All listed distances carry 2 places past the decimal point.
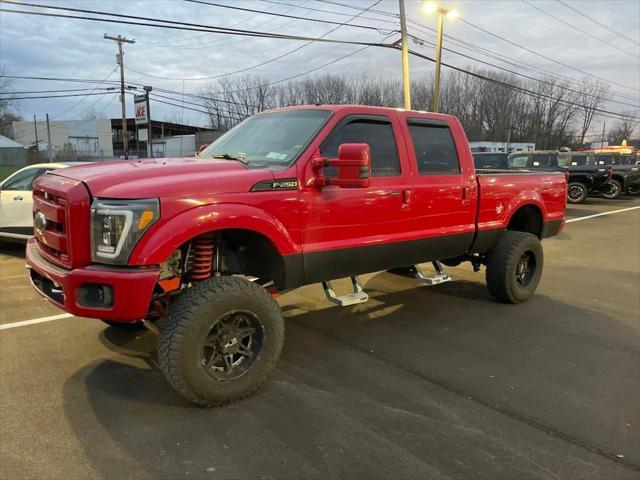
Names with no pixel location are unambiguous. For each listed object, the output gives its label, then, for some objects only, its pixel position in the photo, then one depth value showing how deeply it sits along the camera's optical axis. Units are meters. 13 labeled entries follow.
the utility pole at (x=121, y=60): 37.34
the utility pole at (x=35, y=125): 71.18
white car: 8.30
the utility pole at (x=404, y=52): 22.14
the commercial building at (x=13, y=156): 39.59
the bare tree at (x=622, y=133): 112.88
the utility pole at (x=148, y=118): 25.64
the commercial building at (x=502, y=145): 73.31
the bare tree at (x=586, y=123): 92.24
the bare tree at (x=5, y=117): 68.82
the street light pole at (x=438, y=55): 23.84
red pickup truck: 3.14
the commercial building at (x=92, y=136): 68.25
